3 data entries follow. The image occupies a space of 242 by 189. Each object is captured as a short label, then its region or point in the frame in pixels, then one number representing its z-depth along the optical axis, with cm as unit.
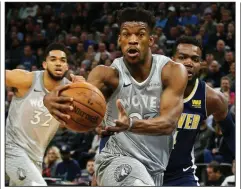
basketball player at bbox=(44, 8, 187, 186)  484
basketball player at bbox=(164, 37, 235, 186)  624
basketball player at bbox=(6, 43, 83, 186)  708
